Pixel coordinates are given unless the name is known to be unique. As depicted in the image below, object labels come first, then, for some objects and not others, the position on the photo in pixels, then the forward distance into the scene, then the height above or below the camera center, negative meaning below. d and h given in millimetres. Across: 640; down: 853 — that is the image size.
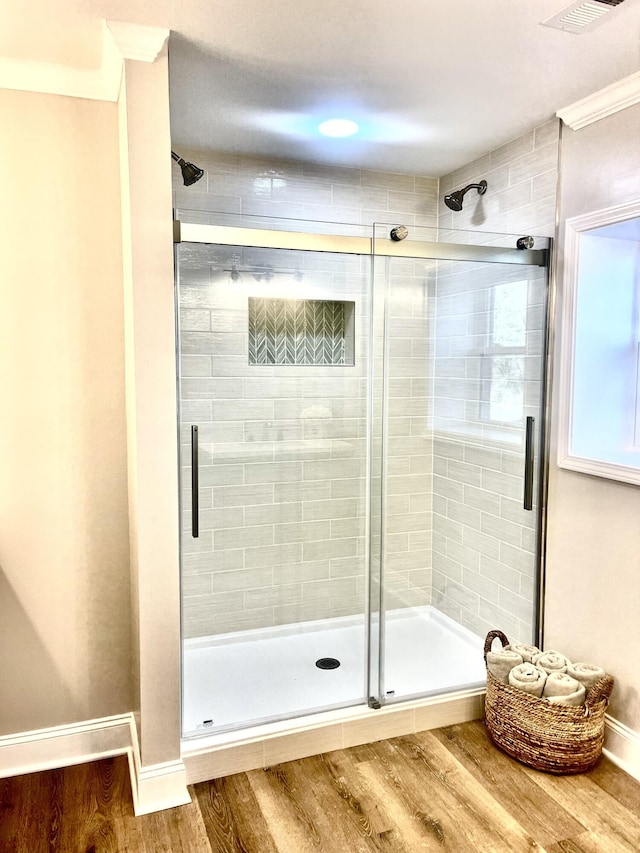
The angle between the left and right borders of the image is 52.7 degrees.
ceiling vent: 1749 +974
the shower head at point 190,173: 2607 +776
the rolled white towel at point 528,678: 2354 -1152
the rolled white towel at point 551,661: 2459 -1138
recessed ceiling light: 2652 +986
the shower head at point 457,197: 3008 +789
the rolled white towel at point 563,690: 2289 -1166
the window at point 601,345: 2438 +77
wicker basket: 2270 -1297
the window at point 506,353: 2689 +48
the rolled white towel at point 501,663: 2471 -1142
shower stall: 2432 -411
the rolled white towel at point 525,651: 2543 -1137
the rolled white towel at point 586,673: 2357 -1134
